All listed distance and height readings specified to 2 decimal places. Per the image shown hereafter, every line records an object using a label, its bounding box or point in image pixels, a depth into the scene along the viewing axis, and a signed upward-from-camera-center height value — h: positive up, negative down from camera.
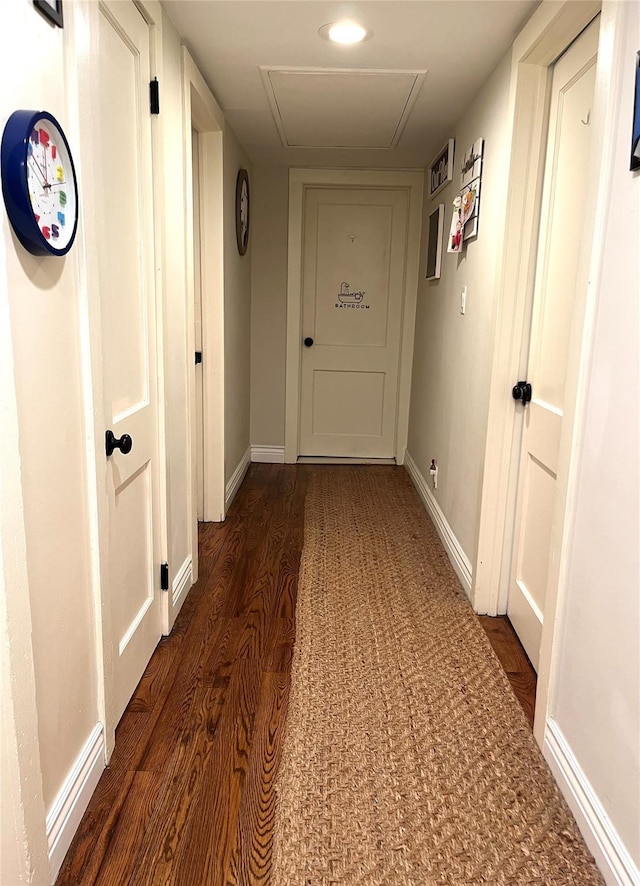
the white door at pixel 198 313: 3.09 -0.04
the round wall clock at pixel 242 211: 3.78 +0.58
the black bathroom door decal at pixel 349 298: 4.74 +0.09
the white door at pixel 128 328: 1.64 -0.07
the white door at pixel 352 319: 4.62 -0.07
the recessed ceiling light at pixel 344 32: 2.14 +0.94
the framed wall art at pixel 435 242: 3.61 +0.41
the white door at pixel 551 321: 1.94 -0.02
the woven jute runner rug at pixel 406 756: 1.41 -1.20
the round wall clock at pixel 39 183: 1.04 +0.21
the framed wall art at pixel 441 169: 3.31 +0.79
